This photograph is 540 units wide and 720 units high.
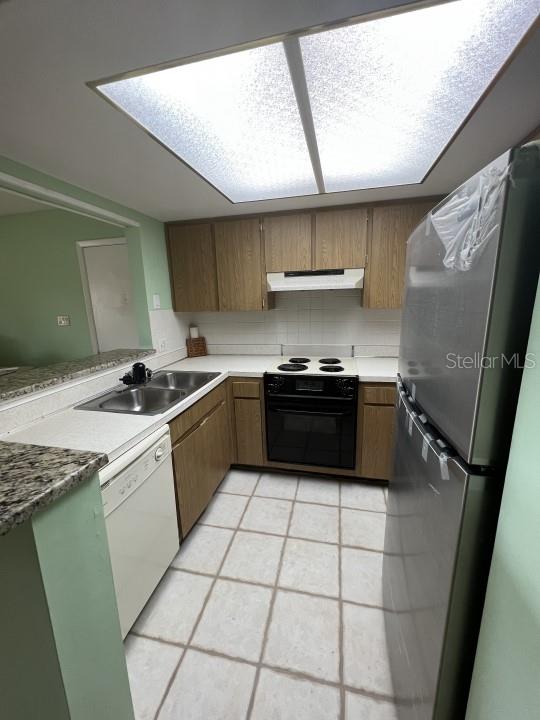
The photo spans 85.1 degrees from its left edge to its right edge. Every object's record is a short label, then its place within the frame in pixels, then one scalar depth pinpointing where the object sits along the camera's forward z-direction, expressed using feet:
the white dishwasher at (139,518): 3.93
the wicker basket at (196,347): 9.71
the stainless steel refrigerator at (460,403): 1.71
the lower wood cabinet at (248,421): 7.86
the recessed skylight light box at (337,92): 2.61
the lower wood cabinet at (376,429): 7.07
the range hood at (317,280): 7.76
